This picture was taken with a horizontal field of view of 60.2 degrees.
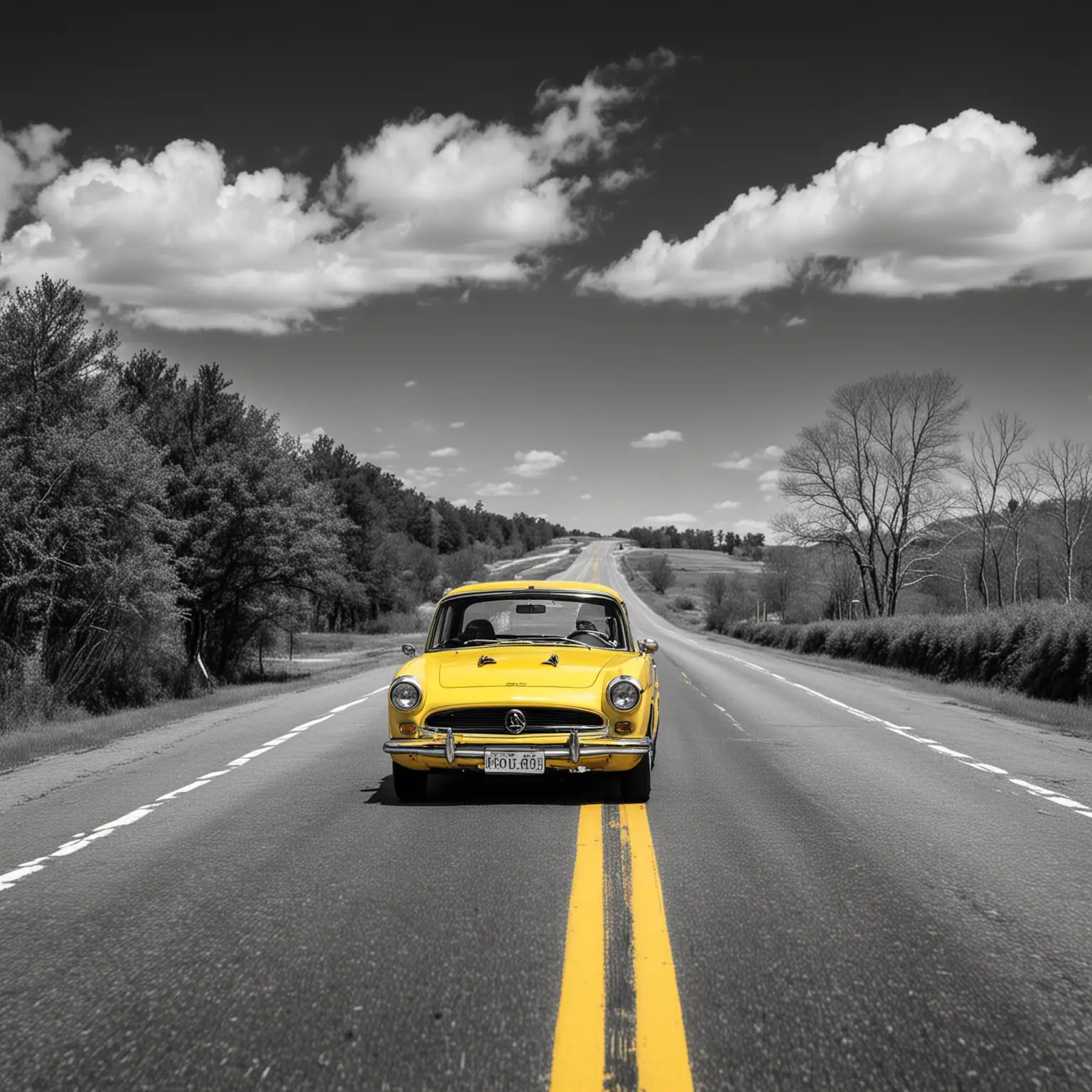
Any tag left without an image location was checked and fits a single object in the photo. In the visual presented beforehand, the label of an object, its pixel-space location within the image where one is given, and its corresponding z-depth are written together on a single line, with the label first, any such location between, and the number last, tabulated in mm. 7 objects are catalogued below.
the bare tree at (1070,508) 53844
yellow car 6445
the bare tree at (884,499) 49531
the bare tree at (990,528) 54312
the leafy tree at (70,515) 16766
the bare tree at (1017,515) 55531
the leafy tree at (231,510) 28562
